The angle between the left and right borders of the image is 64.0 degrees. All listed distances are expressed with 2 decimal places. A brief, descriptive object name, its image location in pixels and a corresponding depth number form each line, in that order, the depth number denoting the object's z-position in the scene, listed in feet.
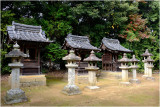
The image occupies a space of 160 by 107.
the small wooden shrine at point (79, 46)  38.30
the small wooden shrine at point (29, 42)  30.42
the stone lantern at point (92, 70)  27.76
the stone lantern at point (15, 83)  19.63
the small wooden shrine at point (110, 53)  45.93
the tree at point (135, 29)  60.35
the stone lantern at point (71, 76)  24.40
